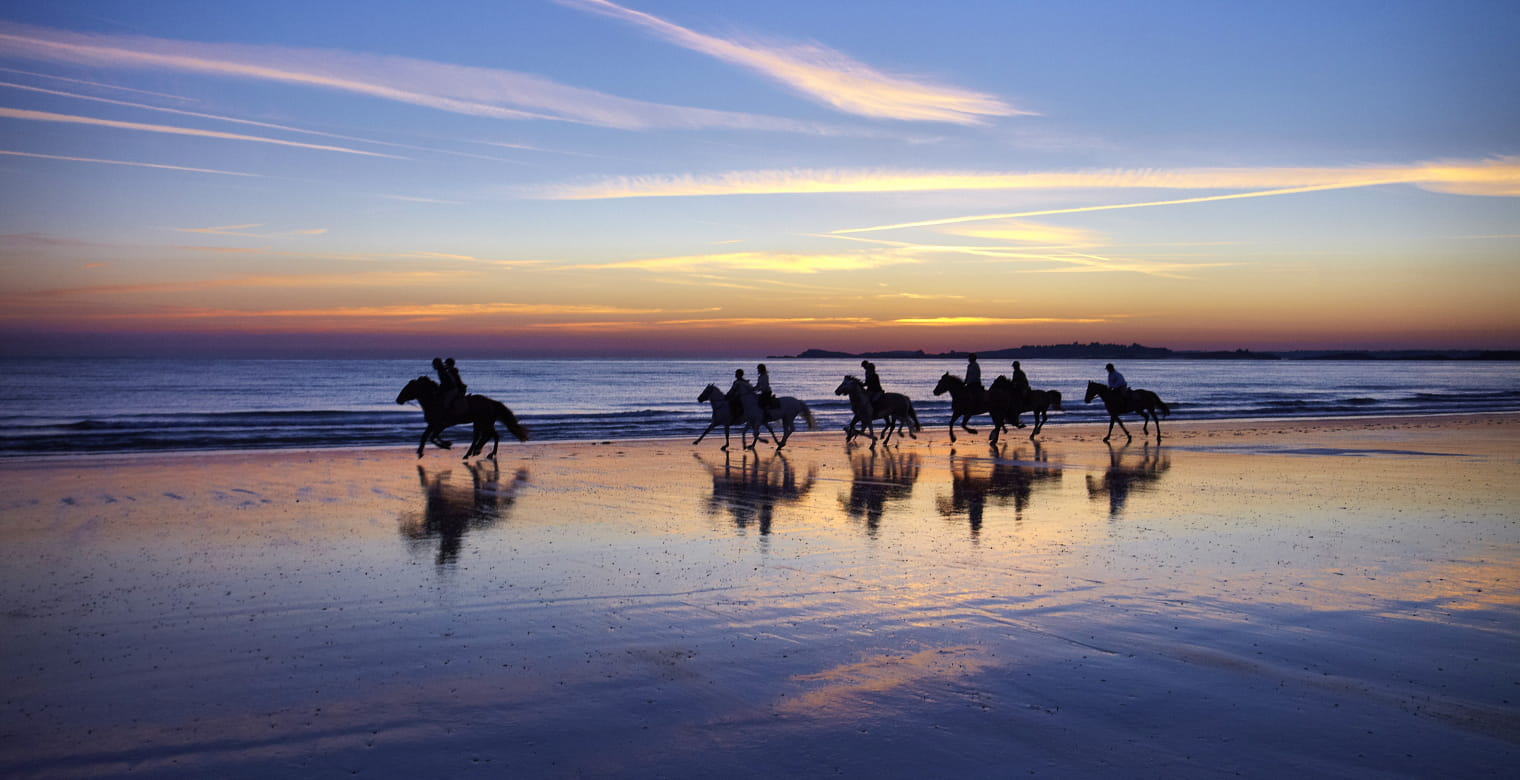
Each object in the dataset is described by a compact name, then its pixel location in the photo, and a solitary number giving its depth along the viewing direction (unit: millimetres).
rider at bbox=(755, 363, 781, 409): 24156
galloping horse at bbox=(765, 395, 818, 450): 24461
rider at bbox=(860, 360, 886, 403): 25894
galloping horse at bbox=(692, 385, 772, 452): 23781
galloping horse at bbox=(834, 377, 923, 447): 25859
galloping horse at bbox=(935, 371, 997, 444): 26812
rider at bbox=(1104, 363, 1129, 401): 26781
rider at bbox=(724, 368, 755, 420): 23734
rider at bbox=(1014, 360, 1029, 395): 27275
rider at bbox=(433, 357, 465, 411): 20844
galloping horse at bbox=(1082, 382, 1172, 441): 26766
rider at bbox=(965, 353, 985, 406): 26759
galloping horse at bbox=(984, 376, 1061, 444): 26828
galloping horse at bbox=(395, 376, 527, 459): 20938
